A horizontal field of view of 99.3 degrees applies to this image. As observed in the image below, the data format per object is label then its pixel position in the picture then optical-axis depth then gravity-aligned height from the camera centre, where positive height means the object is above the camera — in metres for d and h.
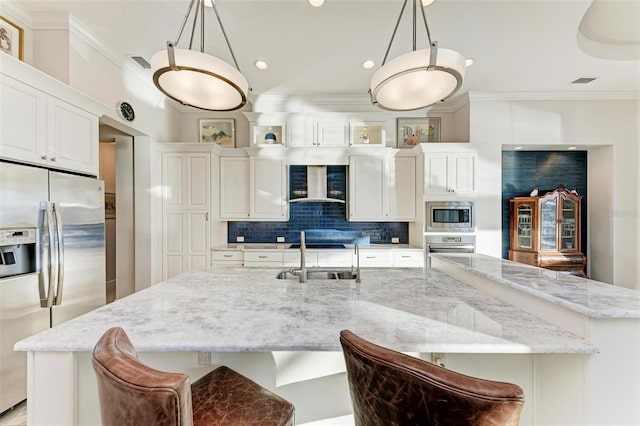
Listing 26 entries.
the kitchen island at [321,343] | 0.96 -0.47
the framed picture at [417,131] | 4.22 +1.27
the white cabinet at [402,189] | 3.91 +0.34
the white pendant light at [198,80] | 1.33 +0.72
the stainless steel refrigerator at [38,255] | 1.72 -0.31
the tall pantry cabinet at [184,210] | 3.71 +0.04
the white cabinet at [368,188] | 3.88 +0.34
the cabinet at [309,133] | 3.97 +1.16
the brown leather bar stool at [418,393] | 0.57 -0.40
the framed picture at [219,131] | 4.31 +1.30
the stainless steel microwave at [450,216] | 3.56 -0.05
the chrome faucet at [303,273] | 1.83 -0.41
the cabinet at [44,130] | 1.79 +0.62
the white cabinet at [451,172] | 3.62 +0.54
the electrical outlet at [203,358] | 1.18 -0.64
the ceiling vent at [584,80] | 3.40 +1.68
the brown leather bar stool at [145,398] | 0.61 -0.43
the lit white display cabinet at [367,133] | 4.01 +1.20
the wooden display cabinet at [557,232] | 3.66 -0.27
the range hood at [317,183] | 3.99 +0.43
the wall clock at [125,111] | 3.02 +1.16
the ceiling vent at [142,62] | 3.01 +1.72
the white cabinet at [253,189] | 3.91 +0.34
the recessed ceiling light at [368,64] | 3.05 +1.70
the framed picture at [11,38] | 2.20 +1.45
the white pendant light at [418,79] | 1.32 +0.72
